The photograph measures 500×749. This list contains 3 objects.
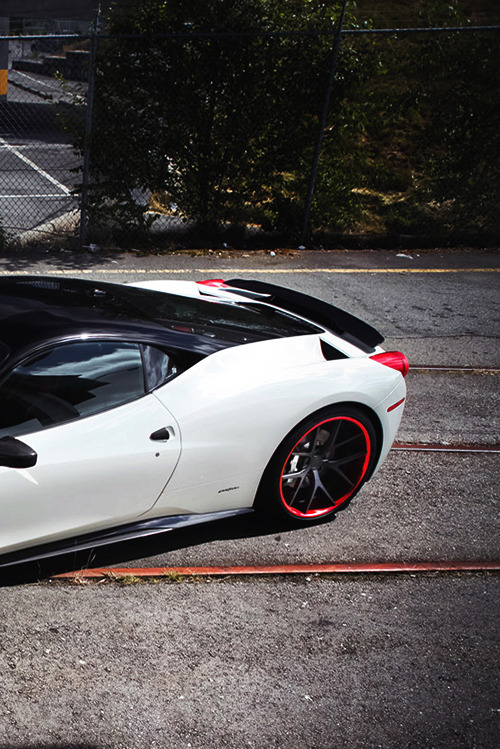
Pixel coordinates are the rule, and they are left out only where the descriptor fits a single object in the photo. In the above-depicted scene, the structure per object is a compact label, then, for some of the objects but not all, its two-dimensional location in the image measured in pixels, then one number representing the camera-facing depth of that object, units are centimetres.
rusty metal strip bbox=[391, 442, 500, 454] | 573
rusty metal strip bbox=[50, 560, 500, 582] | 404
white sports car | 359
